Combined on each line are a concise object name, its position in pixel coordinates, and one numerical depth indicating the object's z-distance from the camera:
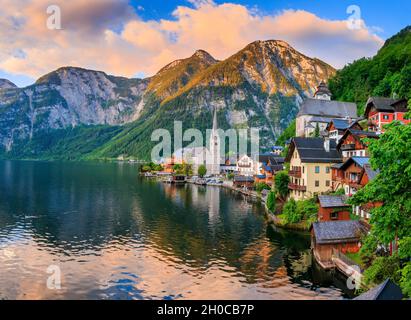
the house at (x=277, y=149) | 140.35
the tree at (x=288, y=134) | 140.73
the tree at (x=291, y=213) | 59.25
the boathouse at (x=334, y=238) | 40.34
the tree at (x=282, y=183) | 72.69
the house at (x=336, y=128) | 83.81
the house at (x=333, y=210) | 50.94
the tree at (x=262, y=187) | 103.19
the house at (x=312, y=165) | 65.12
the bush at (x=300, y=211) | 58.23
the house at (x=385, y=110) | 77.31
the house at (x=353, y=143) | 60.20
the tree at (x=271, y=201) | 70.57
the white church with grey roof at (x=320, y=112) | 118.00
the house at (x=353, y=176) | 46.69
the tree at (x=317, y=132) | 101.41
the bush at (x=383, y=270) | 28.12
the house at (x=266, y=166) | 107.38
